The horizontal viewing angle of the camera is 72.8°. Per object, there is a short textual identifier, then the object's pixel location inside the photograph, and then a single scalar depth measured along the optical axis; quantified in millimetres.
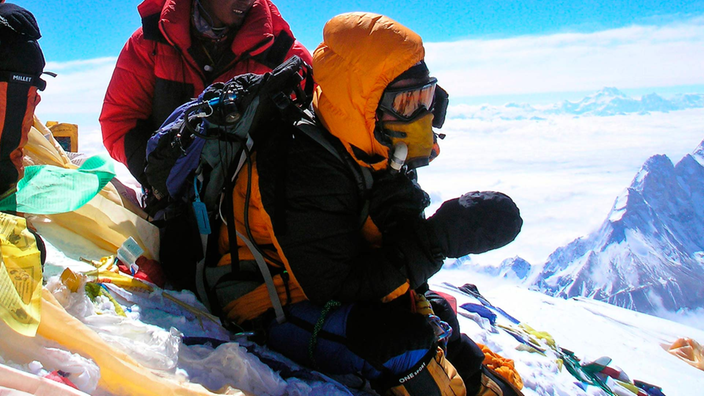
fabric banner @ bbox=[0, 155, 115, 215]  2367
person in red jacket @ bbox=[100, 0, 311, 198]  3594
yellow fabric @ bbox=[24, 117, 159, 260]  2826
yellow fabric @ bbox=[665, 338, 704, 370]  6477
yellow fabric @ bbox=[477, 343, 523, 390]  3000
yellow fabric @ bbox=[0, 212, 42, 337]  1484
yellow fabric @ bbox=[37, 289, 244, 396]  1640
